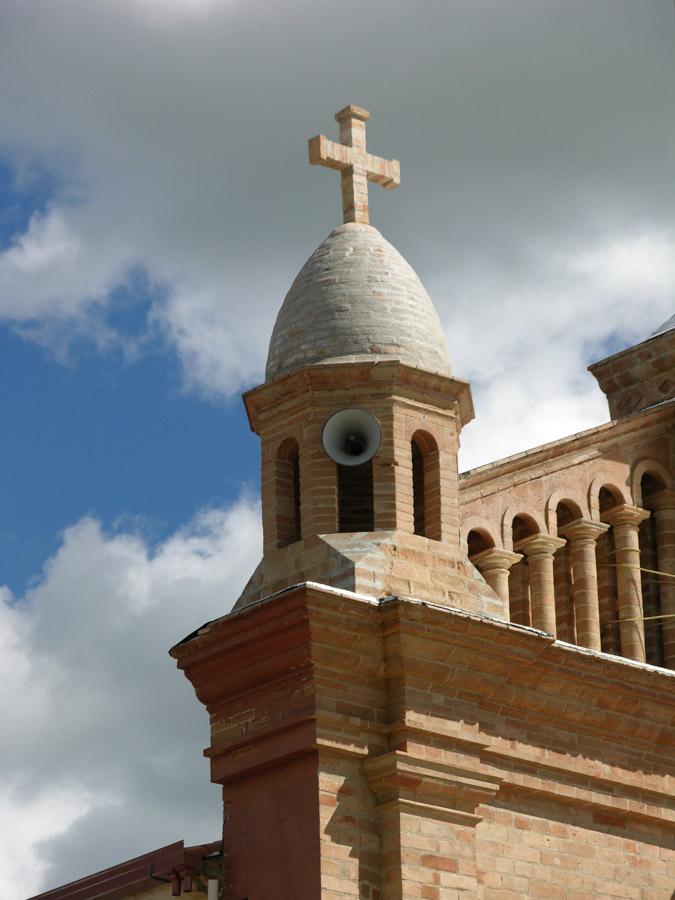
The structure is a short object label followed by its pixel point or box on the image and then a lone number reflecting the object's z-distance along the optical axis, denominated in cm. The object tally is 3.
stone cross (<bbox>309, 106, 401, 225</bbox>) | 2025
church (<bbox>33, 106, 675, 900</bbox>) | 1736
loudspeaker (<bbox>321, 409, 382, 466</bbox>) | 1872
